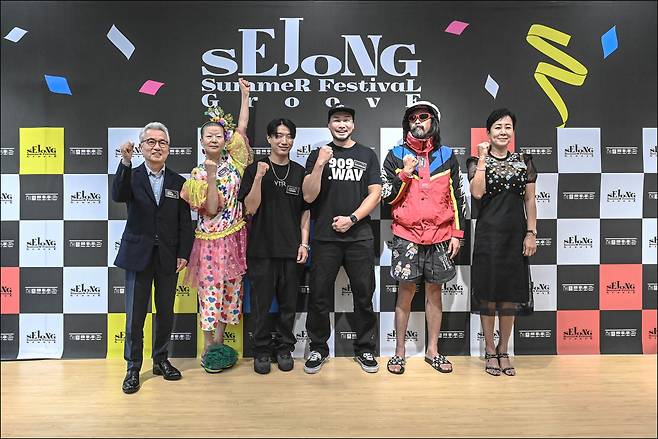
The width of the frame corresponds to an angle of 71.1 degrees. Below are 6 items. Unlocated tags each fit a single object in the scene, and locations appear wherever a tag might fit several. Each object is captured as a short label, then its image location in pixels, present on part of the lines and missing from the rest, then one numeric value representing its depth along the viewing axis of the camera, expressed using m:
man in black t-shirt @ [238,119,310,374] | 2.75
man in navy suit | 2.52
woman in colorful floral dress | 2.71
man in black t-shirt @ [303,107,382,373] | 2.80
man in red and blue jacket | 2.80
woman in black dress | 2.77
